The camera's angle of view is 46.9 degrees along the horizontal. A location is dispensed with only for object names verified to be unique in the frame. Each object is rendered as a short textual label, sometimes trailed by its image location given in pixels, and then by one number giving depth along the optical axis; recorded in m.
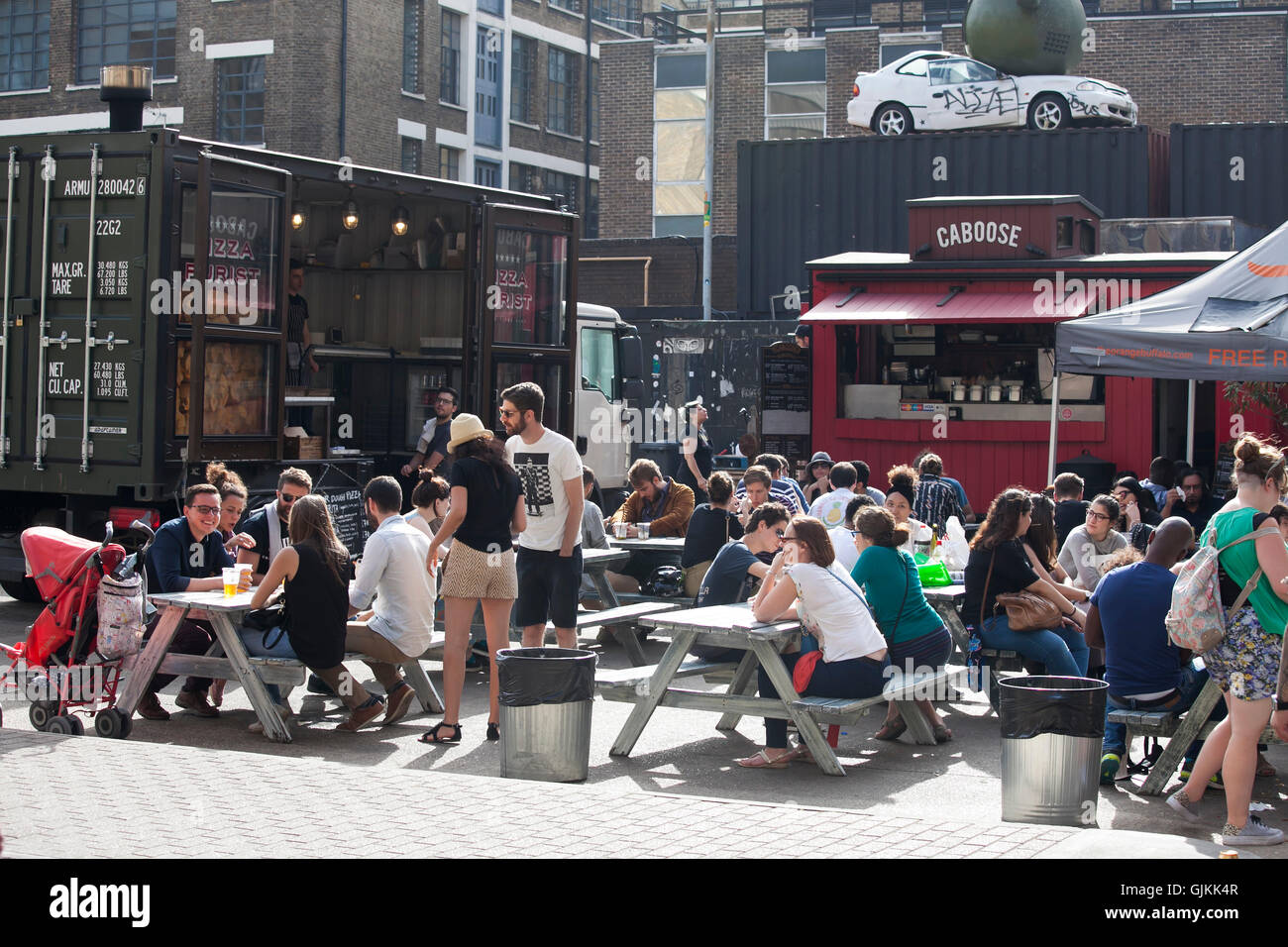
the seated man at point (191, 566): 8.41
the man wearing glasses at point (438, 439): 12.97
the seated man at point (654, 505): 11.90
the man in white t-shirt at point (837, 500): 11.08
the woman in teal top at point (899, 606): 8.00
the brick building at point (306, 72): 34.00
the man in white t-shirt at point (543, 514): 8.41
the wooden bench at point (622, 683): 7.79
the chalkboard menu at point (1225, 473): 14.03
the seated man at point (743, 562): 8.78
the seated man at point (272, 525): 9.18
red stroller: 7.85
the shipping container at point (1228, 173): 24.91
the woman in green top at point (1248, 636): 6.12
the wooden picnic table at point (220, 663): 7.96
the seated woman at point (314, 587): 7.87
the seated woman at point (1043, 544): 8.51
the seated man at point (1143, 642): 7.25
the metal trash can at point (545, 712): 6.96
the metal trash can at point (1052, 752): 6.27
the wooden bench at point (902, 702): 7.24
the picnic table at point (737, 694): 7.33
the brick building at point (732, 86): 36.38
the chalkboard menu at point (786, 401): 17.55
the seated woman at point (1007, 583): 8.14
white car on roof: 25.89
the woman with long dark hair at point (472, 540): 8.04
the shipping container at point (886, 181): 25.03
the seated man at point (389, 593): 8.26
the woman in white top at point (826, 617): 7.41
